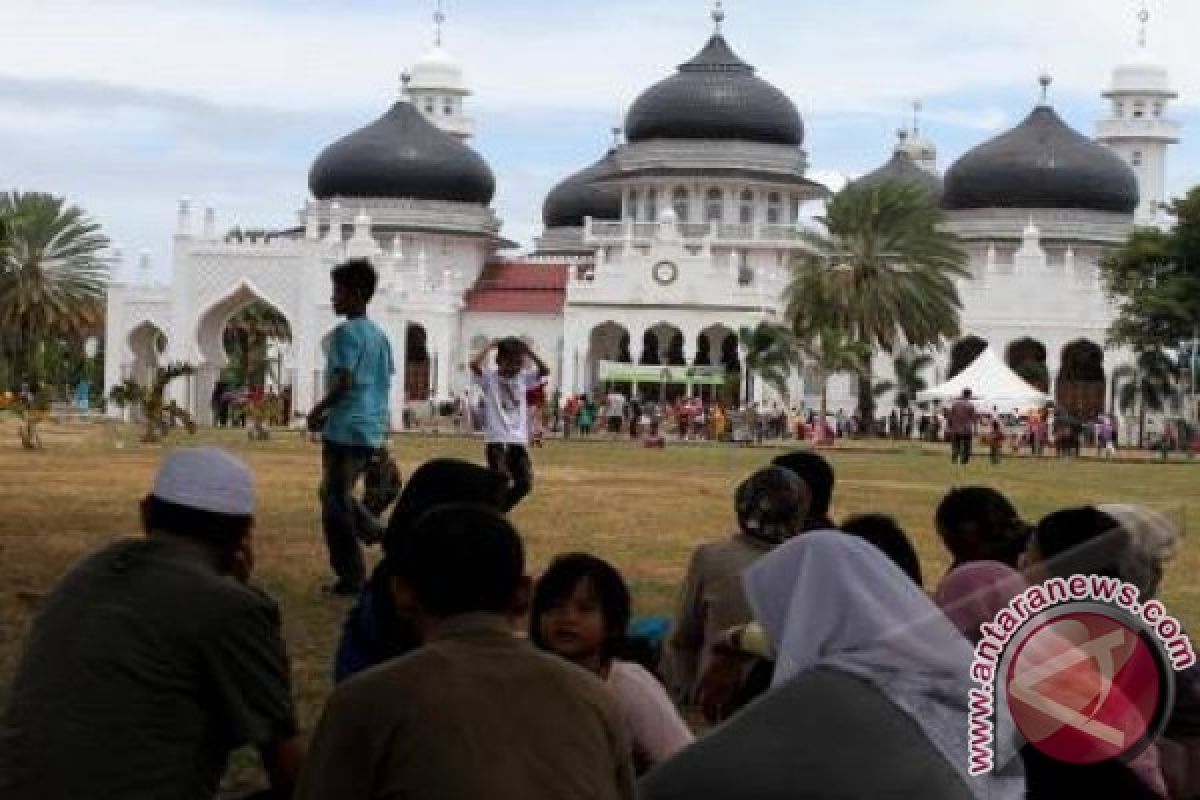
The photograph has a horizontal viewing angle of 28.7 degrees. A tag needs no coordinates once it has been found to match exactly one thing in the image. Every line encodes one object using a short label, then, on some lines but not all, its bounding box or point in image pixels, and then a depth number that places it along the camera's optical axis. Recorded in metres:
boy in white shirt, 13.74
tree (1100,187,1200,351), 49.94
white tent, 52.03
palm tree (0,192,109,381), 60.56
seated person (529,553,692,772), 5.14
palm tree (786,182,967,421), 56.94
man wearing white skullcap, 4.35
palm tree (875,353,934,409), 63.72
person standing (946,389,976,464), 35.50
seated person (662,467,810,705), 6.47
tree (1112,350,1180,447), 53.66
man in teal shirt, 10.66
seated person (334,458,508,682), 5.31
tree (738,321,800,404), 57.56
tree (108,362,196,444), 37.38
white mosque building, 61.97
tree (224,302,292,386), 63.84
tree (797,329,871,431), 54.97
